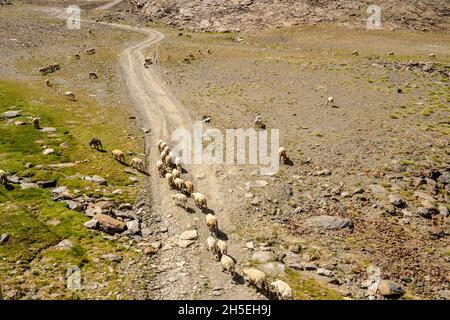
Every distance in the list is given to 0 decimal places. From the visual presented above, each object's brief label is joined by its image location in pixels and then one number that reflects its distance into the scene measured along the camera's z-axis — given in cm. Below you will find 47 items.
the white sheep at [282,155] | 3009
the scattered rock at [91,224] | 2120
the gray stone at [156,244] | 2048
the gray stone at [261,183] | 2672
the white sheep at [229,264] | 1784
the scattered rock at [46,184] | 2542
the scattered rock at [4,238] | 1888
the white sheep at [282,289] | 1598
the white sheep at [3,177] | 2427
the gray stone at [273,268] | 1825
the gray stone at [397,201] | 2377
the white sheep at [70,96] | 4597
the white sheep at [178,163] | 2944
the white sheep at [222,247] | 1917
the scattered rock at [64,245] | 1920
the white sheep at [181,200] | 2381
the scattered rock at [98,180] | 2647
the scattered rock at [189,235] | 2108
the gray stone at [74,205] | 2282
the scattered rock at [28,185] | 2465
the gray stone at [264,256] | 1927
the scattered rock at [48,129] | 3540
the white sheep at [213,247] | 1942
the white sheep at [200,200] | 2370
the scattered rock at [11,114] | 3819
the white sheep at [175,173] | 2702
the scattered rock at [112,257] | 1895
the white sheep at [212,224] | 2119
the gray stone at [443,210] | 2306
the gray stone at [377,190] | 2505
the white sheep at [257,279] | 1675
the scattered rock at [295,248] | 2008
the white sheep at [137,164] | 2905
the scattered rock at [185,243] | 2048
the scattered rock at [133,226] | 2170
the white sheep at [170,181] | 2631
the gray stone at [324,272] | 1842
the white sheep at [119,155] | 3030
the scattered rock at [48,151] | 3052
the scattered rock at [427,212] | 2284
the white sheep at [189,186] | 2558
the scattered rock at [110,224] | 2133
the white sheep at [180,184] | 2564
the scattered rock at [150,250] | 1983
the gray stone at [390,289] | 1703
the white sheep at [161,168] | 2834
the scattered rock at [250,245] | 2033
